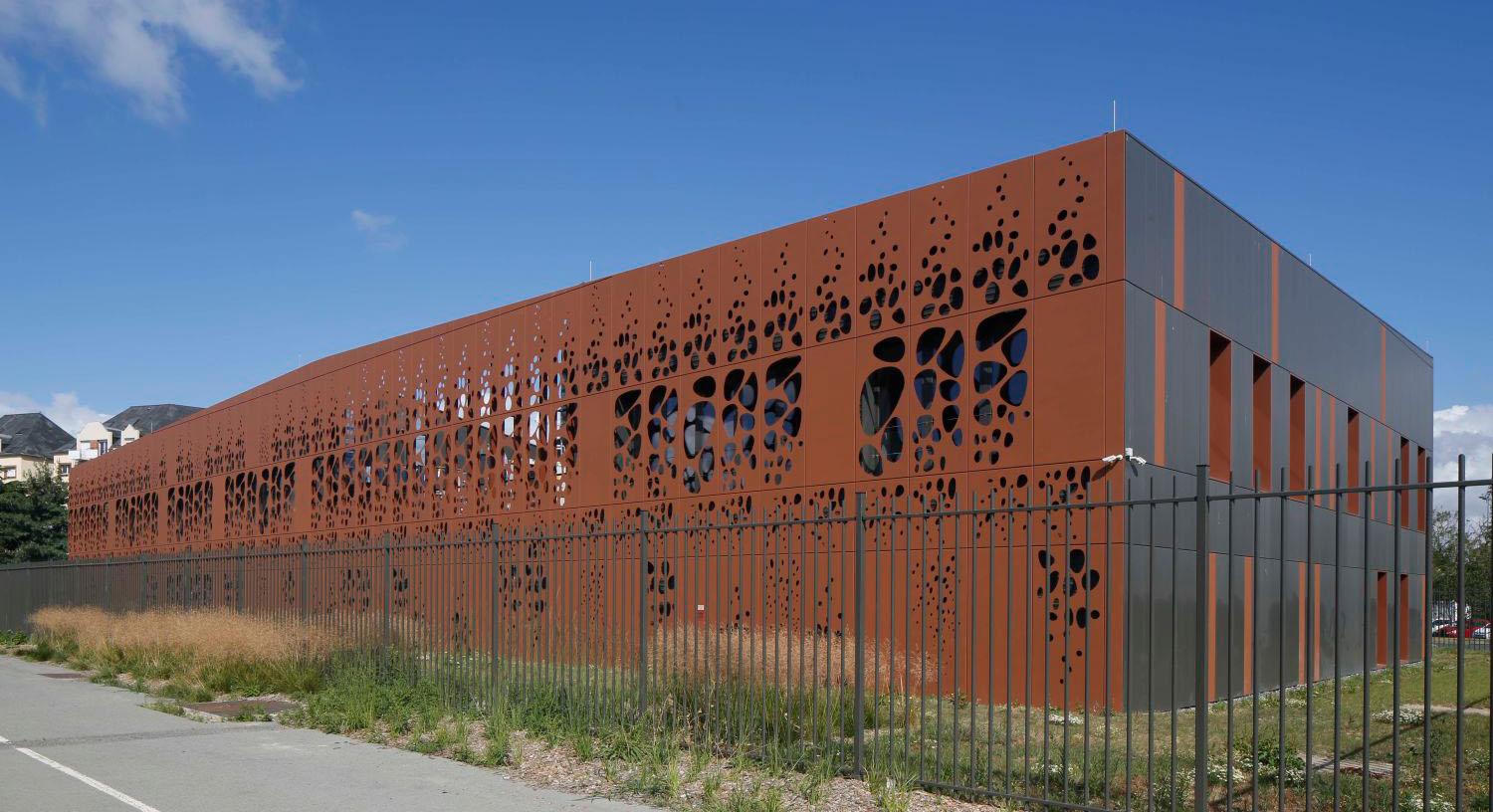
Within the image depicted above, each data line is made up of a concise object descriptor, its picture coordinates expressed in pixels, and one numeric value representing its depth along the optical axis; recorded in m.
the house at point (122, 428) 118.12
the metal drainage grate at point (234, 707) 15.38
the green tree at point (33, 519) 67.75
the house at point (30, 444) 118.62
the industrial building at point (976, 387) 16.70
